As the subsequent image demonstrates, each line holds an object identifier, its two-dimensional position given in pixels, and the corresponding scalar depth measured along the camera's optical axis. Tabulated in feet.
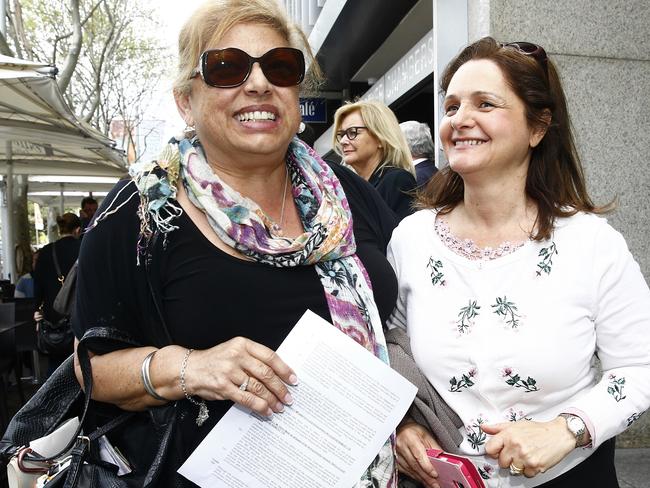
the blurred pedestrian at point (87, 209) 26.27
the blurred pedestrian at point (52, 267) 21.03
